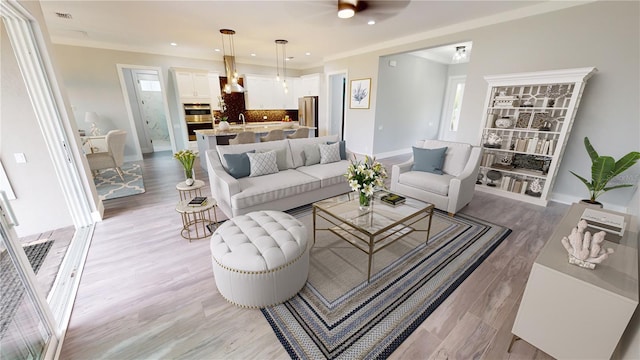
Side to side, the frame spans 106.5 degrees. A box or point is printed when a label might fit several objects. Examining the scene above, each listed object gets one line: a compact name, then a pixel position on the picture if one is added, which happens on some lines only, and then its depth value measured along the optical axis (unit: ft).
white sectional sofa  9.19
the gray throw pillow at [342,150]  13.16
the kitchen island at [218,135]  16.35
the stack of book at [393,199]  8.21
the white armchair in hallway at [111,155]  14.44
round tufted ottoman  5.43
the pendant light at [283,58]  17.37
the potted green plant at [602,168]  8.73
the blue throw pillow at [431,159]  11.51
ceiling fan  9.54
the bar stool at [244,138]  15.44
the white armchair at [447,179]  10.26
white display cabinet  10.65
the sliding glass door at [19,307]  4.21
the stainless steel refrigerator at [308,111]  25.59
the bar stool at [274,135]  16.94
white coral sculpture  4.08
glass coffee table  6.89
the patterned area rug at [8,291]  4.28
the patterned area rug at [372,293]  5.06
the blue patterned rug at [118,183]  13.08
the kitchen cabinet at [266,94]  24.97
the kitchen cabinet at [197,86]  20.61
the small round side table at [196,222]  8.18
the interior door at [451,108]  23.62
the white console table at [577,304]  3.78
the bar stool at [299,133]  18.20
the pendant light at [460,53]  16.62
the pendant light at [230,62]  15.39
